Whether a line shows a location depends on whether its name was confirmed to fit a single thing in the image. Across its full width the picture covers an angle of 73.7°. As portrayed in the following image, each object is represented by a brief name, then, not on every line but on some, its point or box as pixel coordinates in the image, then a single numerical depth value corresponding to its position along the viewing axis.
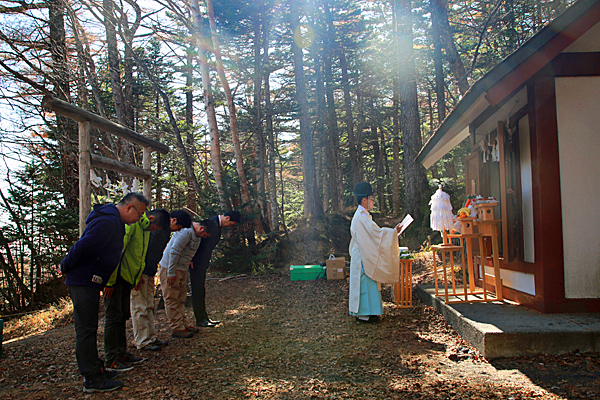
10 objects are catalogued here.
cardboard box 10.53
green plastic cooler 10.84
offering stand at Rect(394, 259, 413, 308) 6.84
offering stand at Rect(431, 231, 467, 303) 5.57
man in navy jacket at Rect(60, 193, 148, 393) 3.58
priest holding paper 5.97
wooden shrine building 4.49
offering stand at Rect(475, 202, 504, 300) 5.37
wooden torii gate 5.25
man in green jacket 4.26
